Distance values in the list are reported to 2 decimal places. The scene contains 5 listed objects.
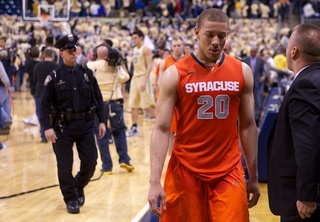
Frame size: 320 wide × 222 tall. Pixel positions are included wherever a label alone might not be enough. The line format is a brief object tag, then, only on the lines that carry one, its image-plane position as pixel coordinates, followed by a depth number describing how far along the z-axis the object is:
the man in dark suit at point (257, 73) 16.88
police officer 7.85
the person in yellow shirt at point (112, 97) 10.31
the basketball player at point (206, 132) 4.70
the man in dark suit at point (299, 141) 4.04
